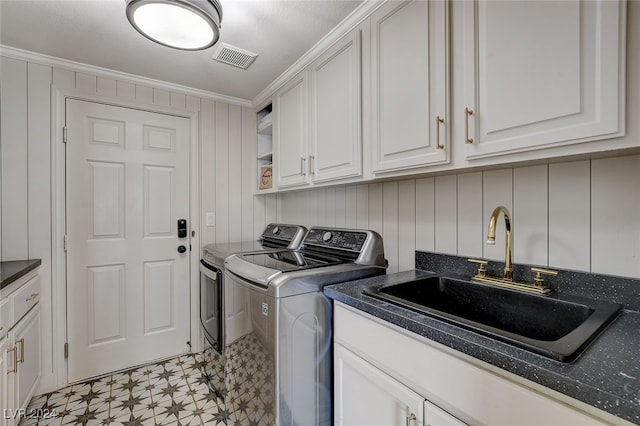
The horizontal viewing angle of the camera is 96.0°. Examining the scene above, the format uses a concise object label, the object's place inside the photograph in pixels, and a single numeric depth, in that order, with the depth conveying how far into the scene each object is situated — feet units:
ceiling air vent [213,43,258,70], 5.87
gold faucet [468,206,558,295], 3.38
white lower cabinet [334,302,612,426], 2.05
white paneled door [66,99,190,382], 6.75
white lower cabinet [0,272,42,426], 4.34
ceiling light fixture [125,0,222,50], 3.87
